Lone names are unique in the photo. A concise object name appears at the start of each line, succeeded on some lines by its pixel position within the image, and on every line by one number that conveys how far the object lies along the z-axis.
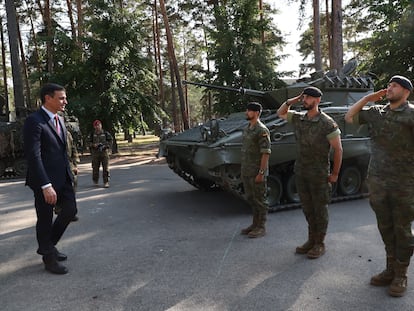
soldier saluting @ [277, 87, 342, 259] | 4.28
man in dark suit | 3.84
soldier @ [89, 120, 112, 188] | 9.46
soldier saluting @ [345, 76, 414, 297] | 3.34
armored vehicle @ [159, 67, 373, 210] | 6.35
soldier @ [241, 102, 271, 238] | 5.06
